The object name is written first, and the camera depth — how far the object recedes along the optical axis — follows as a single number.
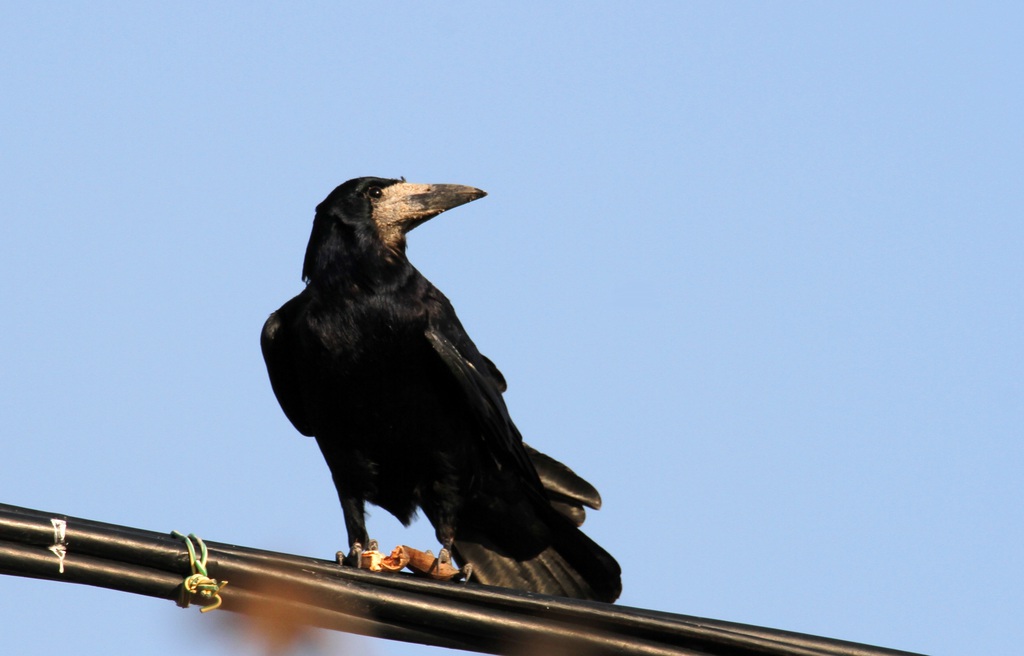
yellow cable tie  7.72
